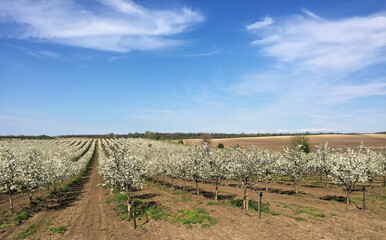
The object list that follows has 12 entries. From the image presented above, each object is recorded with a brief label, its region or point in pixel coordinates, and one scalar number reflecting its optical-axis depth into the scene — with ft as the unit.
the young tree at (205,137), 493.52
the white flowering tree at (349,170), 92.53
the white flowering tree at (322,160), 138.89
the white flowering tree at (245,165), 82.74
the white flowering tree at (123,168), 79.20
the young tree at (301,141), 296.14
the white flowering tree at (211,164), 106.63
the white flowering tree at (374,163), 125.14
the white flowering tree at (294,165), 121.29
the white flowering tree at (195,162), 113.50
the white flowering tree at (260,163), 82.99
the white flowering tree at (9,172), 92.82
